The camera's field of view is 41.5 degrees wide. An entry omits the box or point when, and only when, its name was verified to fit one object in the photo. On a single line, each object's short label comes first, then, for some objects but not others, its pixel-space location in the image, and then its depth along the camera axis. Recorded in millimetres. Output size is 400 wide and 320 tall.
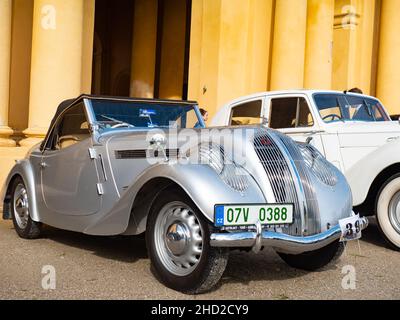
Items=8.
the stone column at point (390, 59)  12828
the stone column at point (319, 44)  11969
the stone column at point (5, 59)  8486
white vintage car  5262
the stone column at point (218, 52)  10195
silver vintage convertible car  3328
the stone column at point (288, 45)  11055
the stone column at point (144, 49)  14953
